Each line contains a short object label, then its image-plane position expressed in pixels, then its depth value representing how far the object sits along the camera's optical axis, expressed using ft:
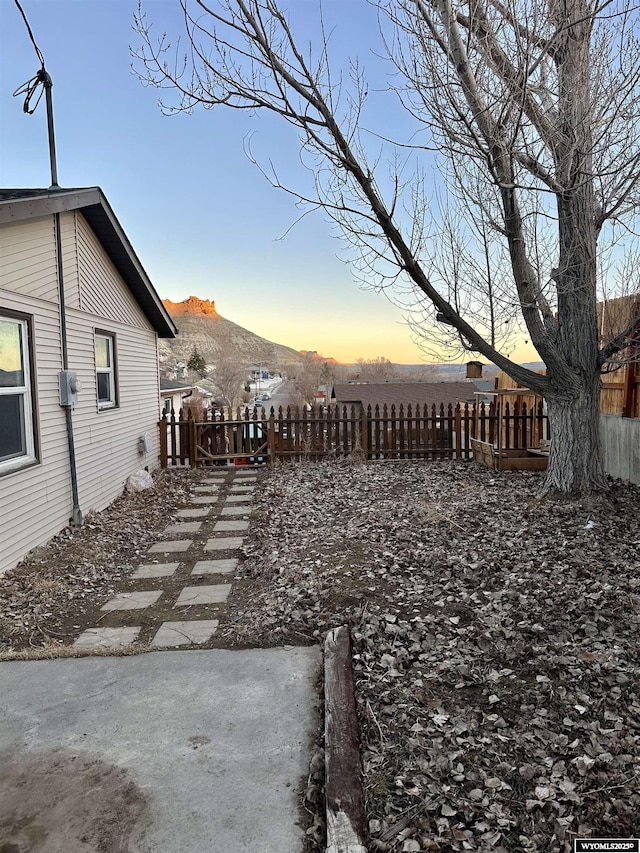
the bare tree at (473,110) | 15.02
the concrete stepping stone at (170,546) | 18.35
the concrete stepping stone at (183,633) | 11.18
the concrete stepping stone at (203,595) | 13.57
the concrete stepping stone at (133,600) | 13.50
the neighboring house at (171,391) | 54.80
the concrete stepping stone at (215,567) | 15.94
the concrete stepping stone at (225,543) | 18.34
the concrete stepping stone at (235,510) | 23.25
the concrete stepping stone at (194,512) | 23.16
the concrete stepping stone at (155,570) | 15.92
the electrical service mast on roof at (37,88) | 19.33
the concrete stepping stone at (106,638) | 11.19
